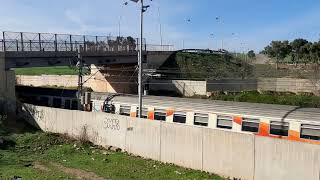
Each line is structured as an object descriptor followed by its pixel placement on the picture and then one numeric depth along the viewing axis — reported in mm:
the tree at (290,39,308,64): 84188
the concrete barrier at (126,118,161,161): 20797
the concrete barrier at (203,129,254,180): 17141
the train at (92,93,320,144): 19844
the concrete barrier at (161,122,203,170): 19031
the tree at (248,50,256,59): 101812
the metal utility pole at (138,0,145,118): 24503
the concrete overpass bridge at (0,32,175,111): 36331
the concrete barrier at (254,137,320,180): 15305
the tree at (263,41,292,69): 88625
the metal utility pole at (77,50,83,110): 32403
